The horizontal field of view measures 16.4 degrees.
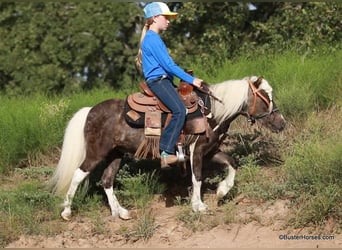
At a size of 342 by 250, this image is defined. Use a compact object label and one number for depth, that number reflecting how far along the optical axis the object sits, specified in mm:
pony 14150
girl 13532
